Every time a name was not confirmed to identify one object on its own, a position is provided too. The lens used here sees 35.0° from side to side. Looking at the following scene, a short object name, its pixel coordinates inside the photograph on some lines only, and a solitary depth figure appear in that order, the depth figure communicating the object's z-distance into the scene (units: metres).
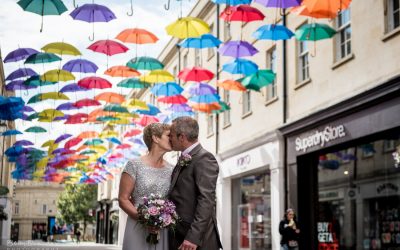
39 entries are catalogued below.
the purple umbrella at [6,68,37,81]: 19.44
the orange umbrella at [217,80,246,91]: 19.97
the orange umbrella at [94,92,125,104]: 23.20
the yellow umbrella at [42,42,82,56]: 17.22
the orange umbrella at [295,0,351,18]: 13.48
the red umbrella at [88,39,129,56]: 17.67
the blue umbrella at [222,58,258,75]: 18.81
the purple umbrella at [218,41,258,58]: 17.73
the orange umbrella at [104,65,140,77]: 19.72
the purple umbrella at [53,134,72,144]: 31.74
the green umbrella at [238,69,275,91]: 19.59
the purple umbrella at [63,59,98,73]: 19.70
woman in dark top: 16.59
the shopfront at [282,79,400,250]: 15.89
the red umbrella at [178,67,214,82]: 19.70
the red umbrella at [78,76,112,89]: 21.16
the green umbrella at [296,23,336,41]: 16.22
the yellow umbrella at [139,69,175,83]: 19.62
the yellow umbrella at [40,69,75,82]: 19.33
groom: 5.68
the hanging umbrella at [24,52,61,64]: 17.83
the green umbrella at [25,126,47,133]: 29.66
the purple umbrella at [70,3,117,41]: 15.61
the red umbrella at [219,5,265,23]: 15.05
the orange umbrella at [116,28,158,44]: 17.33
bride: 6.04
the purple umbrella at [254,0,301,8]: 13.76
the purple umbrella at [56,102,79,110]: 24.48
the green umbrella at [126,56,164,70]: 19.23
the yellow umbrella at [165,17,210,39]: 15.83
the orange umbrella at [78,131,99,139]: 32.69
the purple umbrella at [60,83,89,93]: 21.84
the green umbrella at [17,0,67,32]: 14.29
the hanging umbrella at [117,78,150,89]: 21.42
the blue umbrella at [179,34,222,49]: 17.44
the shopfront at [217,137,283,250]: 22.11
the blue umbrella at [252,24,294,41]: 16.52
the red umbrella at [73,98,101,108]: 23.90
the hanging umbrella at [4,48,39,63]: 17.91
